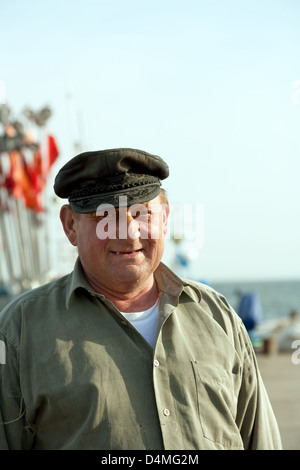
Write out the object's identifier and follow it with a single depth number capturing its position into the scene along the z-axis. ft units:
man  15.66
